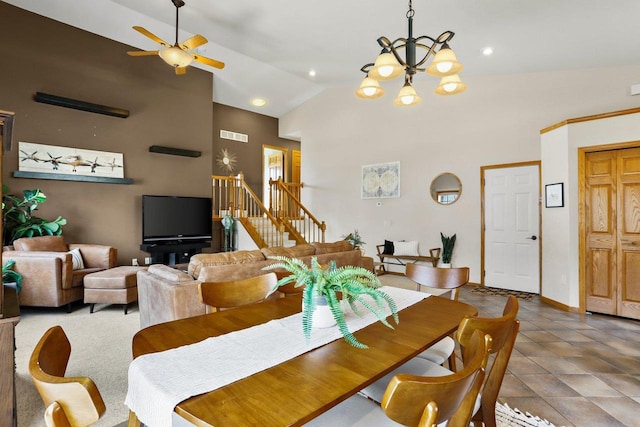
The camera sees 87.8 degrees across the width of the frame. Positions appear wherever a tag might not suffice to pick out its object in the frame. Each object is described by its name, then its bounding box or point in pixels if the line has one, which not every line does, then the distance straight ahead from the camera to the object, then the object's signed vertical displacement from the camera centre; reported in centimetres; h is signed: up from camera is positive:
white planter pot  142 -42
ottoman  416 -89
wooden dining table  84 -48
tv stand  600 -61
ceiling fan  385 +197
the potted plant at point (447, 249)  599 -57
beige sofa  265 -52
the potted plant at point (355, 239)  675 -44
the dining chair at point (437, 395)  80 -45
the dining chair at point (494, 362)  120 -58
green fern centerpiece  125 -28
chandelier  246 +115
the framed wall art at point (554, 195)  442 +31
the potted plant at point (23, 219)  467 -1
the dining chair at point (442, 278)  221 -42
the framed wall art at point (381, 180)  695 +81
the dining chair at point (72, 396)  79 -43
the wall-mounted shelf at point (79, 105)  504 +182
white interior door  528 -16
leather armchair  400 -71
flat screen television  603 -2
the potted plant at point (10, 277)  266 -48
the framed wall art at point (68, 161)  497 +92
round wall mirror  613 +56
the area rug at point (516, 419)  198 -122
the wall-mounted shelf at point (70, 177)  491 +65
